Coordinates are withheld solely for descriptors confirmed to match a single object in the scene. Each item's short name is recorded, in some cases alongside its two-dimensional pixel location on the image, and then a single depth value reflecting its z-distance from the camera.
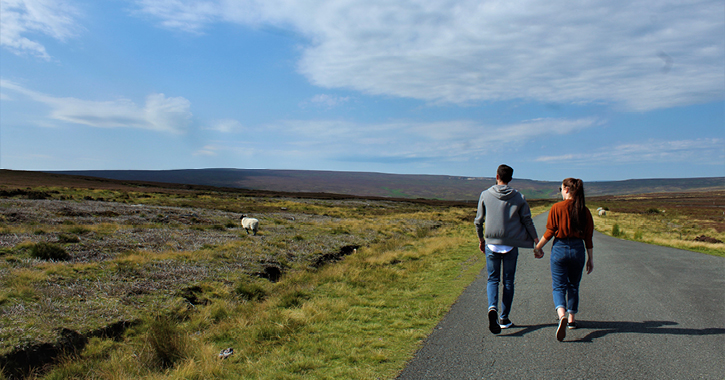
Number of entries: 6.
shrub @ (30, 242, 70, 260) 10.99
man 5.43
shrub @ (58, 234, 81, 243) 13.34
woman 5.18
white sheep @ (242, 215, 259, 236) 20.44
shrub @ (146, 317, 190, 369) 5.47
